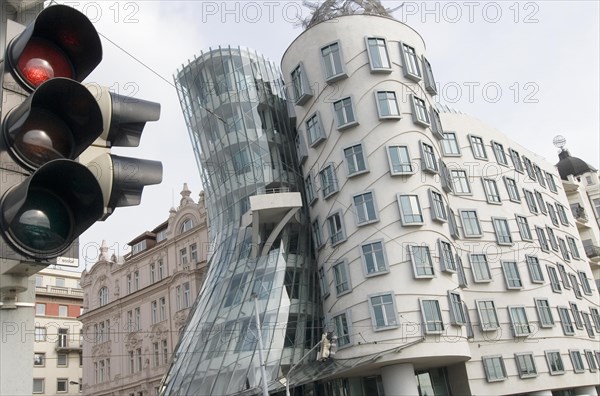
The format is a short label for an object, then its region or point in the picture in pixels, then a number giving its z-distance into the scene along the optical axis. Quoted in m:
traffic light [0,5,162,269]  3.01
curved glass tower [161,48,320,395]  29.59
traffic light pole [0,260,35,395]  3.71
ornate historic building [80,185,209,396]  43.22
